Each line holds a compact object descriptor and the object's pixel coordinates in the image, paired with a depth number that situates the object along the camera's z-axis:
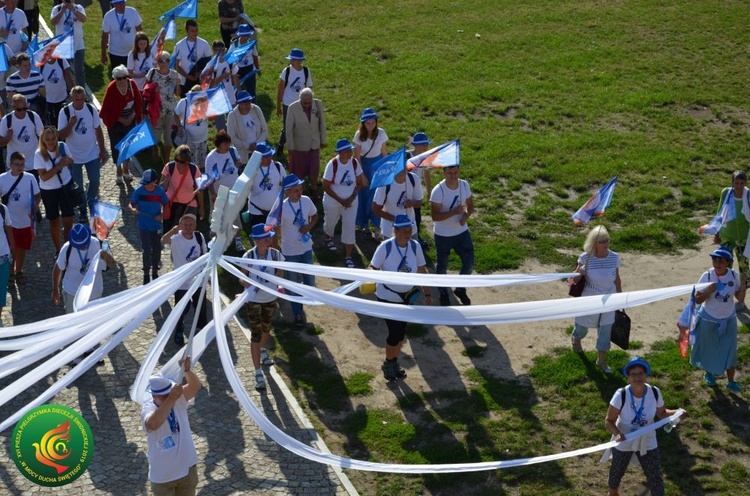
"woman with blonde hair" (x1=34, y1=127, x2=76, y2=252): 14.77
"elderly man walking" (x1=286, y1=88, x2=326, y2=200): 16.61
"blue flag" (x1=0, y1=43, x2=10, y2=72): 17.28
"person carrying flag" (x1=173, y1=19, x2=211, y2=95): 18.92
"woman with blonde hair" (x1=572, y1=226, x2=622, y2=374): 12.48
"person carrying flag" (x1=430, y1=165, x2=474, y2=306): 14.08
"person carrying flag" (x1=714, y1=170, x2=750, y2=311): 13.97
